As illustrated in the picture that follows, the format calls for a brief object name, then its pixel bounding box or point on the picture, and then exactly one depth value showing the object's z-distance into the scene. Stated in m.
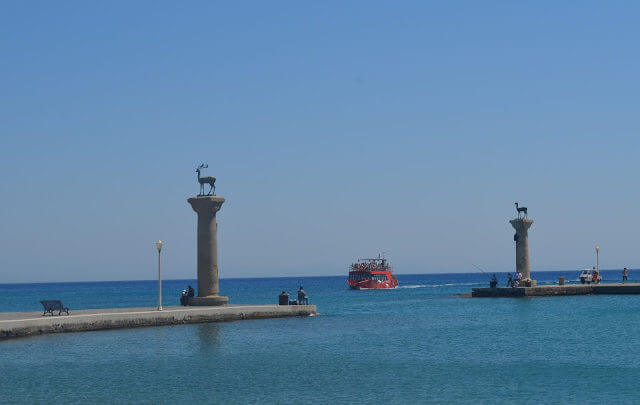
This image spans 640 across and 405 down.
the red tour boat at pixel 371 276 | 137.62
